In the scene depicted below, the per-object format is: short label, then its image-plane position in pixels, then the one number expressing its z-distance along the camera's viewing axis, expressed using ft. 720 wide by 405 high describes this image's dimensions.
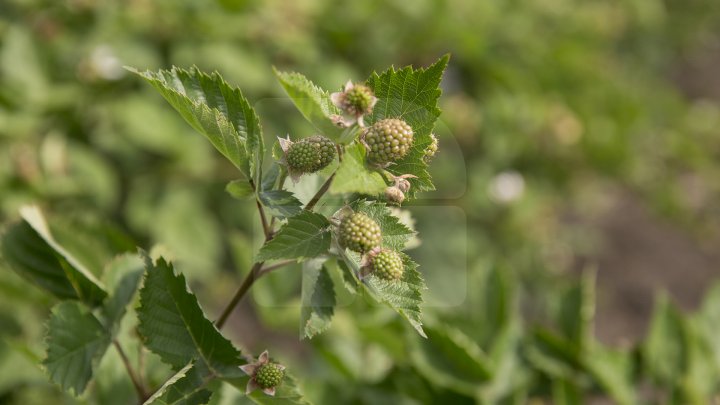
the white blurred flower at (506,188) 7.08
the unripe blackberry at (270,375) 2.86
